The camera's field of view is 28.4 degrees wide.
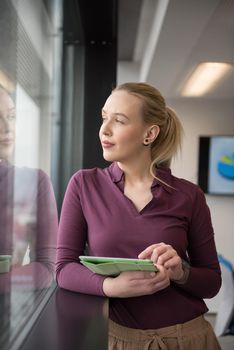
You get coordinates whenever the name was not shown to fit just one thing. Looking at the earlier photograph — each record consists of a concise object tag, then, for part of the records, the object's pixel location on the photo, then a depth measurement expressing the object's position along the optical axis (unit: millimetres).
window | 827
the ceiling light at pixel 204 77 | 3537
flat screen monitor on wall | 5000
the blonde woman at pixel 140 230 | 1019
